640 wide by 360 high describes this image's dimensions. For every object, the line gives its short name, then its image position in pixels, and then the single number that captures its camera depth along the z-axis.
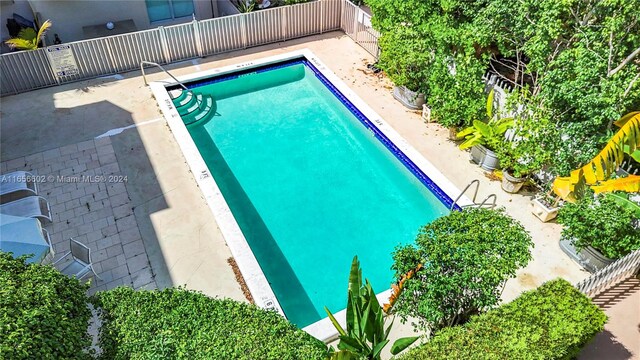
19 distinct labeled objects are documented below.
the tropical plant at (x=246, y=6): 19.36
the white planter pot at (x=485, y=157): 13.36
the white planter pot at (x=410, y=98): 15.78
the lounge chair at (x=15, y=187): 11.60
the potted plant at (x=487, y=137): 12.84
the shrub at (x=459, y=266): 7.73
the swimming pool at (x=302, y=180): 11.52
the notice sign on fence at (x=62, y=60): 15.74
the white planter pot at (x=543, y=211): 11.96
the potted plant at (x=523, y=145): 11.75
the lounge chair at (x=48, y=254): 10.05
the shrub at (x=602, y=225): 9.61
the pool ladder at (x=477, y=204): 12.22
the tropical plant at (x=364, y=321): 7.70
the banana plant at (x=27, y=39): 15.49
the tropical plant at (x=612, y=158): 8.36
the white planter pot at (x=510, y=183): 12.70
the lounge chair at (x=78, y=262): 10.15
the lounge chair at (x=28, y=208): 11.20
